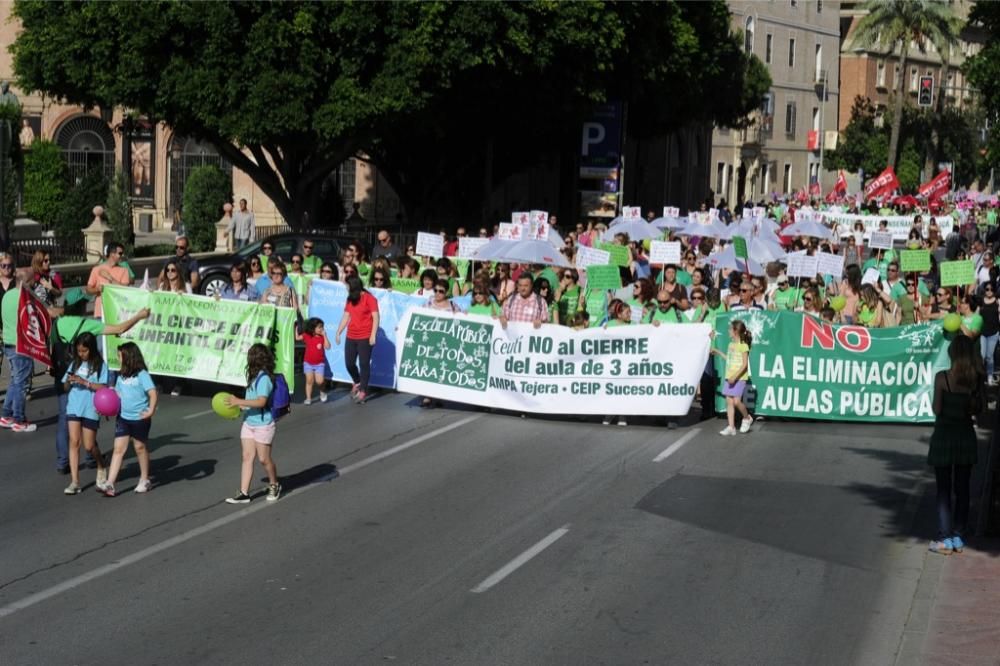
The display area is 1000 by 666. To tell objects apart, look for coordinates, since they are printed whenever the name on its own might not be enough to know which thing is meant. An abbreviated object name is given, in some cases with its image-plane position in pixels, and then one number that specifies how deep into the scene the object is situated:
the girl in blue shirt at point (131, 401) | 12.83
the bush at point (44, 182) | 43.53
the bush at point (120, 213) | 34.94
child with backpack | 12.49
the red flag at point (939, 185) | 49.62
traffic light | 55.46
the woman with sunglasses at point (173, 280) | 18.44
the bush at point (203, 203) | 40.47
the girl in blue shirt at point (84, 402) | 13.07
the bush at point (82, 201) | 37.50
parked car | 28.03
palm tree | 77.25
